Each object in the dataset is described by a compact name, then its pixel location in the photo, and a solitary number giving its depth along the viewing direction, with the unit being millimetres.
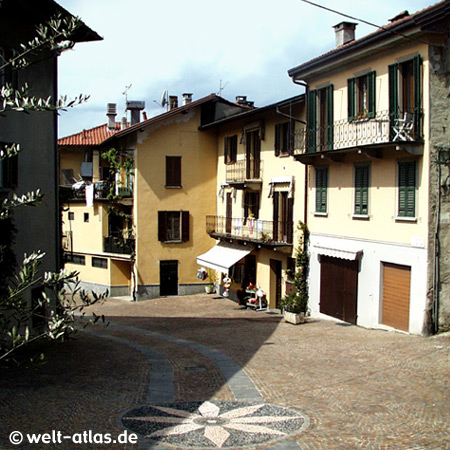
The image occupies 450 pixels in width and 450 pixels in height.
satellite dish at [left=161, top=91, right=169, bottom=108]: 41094
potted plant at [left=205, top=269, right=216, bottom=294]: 36312
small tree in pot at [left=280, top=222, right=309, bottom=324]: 25266
